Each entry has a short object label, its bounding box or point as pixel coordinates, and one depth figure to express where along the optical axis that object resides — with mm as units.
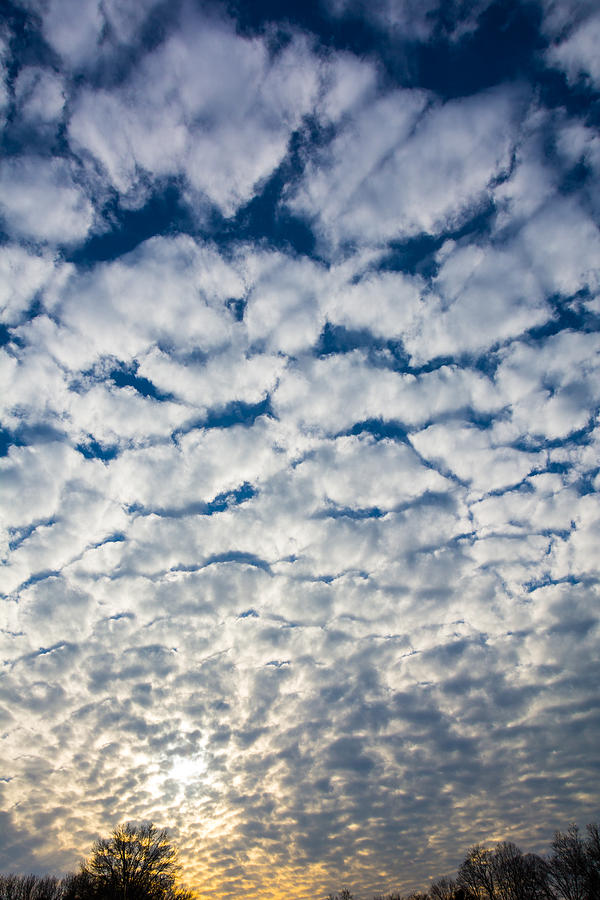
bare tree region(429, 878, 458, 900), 89188
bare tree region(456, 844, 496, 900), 77800
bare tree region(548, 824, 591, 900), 67750
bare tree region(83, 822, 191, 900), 52938
